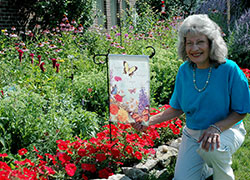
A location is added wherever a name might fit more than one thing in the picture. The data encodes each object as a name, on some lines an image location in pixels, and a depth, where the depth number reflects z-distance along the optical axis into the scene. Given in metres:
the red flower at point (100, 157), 2.53
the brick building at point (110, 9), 10.41
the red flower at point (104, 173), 2.49
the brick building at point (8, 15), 6.88
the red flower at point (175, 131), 3.25
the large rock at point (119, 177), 2.44
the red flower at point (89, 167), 2.46
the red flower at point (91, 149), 2.60
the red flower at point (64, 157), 2.41
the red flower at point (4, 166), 2.07
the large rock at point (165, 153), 2.95
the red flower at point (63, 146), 2.50
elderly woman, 2.26
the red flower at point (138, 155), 2.65
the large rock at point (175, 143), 3.28
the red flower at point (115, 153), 2.62
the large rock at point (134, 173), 2.62
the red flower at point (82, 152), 2.54
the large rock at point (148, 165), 2.72
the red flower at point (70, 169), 2.23
